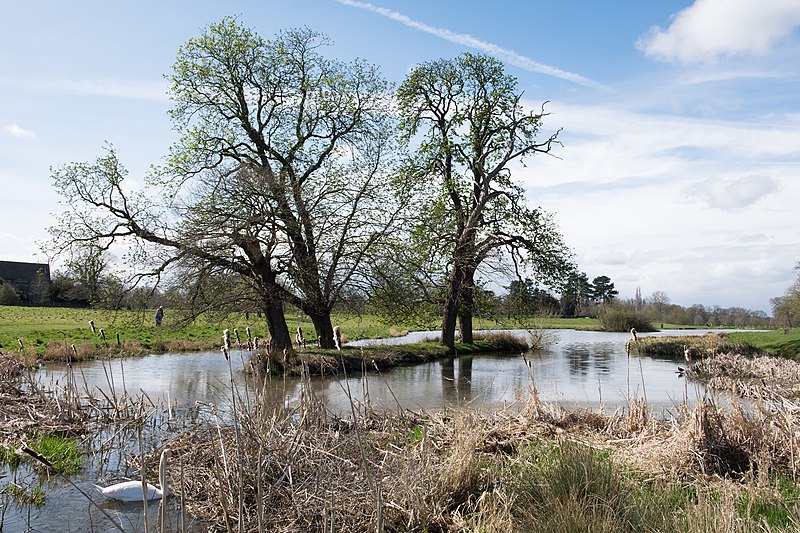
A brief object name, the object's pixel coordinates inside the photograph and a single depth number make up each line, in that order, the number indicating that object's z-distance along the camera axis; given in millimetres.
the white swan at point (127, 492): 6086
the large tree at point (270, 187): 17406
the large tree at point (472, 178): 24141
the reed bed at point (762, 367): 13441
